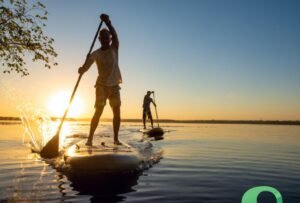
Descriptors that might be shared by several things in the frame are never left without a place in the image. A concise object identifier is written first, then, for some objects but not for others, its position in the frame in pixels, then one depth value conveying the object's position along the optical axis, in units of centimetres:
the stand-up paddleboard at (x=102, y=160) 428
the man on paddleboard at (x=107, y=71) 553
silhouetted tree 885
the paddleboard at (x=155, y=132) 1416
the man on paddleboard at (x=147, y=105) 1744
